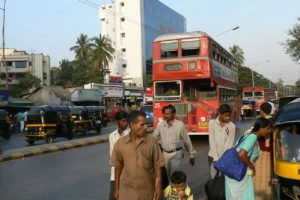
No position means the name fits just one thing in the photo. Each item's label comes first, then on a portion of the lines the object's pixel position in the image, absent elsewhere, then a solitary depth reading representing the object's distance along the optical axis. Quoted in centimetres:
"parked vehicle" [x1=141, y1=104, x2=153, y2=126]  2172
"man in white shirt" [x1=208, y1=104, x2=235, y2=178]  466
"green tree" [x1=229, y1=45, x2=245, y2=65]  6267
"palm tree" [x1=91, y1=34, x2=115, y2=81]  4901
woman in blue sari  322
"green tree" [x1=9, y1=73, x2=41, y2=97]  4368
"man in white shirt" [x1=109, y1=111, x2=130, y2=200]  399
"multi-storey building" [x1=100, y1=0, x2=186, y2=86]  5843
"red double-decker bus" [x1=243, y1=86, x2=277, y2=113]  3185
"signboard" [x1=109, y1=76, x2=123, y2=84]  3867
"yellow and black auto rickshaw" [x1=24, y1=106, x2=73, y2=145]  1468
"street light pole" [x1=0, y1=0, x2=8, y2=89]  2687
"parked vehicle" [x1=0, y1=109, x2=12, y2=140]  1766
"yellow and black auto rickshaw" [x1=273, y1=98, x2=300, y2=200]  356
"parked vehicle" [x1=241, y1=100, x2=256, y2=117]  2794
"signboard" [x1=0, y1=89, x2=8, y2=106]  2640
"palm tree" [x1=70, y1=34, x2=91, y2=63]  5015
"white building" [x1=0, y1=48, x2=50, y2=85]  5857
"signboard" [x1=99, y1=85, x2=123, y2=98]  3600
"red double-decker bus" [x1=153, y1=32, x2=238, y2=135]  1217
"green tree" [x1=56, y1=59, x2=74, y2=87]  6036
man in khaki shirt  299
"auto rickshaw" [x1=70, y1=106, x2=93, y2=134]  1792
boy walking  356
